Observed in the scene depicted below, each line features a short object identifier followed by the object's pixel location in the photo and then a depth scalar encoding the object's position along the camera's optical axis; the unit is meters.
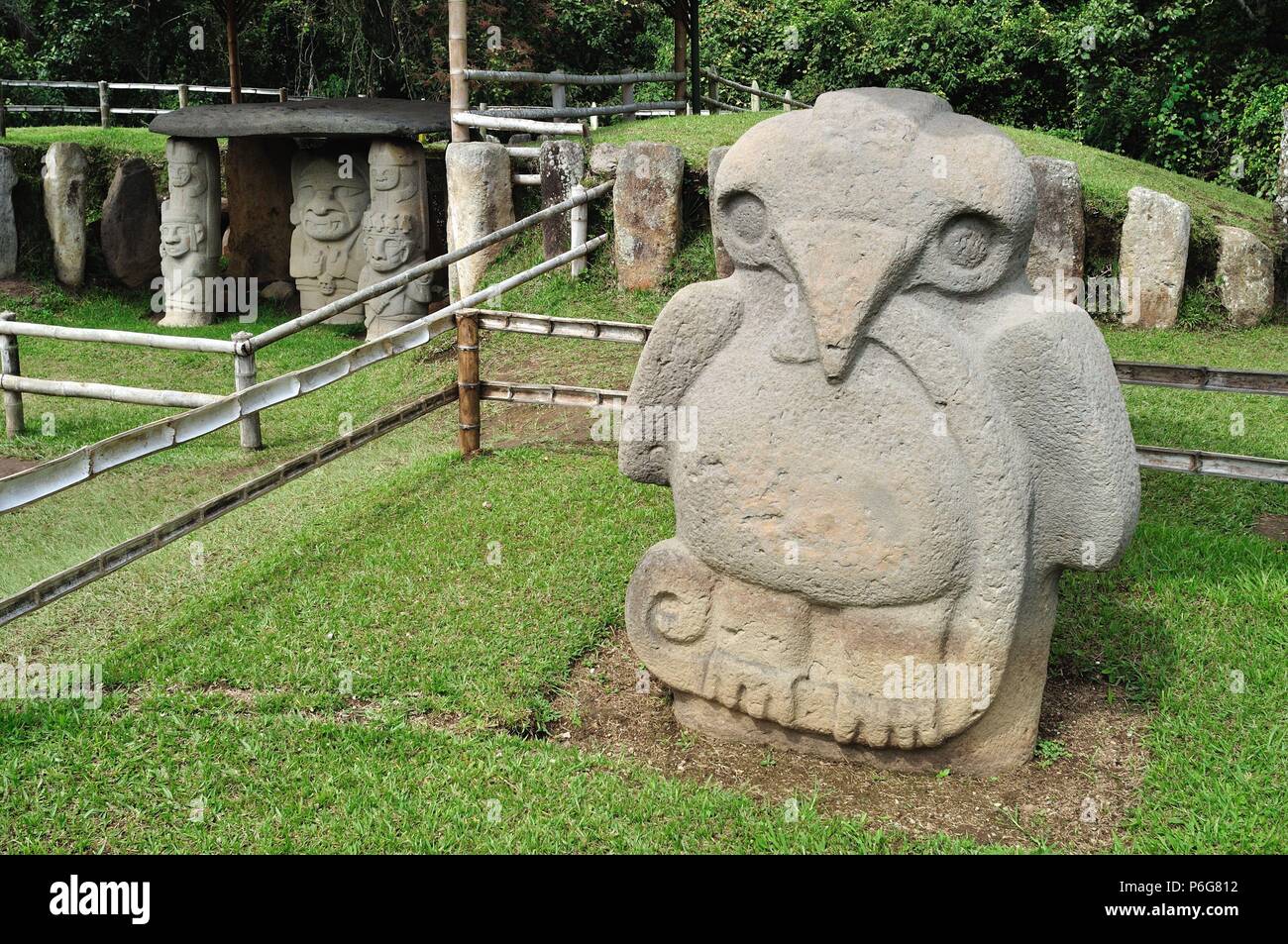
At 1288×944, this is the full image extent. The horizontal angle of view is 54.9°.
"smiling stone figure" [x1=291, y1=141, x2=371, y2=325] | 11.91
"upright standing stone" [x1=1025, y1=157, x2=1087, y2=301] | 8.20
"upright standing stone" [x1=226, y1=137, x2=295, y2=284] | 12.83
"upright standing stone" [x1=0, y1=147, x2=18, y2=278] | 12.39
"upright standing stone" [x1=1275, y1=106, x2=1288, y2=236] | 9.59
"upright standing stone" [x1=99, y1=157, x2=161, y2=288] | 12.81
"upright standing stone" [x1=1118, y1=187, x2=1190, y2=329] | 8.59
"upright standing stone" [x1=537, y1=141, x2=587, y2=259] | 9.56
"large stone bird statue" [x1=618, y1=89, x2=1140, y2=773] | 3.59
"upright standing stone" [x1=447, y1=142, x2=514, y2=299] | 9.88
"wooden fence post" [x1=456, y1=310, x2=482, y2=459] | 6.76
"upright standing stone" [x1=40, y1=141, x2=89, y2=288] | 12.63
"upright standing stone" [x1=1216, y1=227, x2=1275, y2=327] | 8.81
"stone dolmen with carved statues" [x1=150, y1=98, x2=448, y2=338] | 11.16
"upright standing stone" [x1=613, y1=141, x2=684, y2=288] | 8.90
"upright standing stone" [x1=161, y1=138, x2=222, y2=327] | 11.94
